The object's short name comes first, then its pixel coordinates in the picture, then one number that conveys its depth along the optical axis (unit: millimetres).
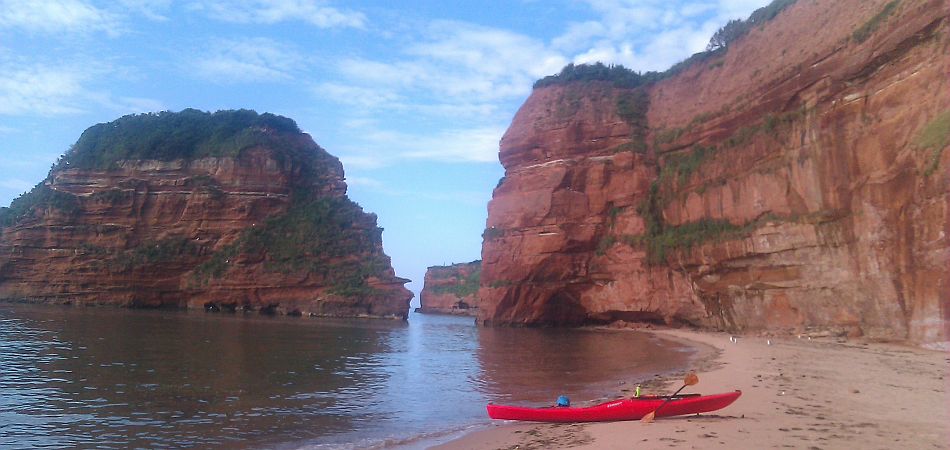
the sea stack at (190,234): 60781
